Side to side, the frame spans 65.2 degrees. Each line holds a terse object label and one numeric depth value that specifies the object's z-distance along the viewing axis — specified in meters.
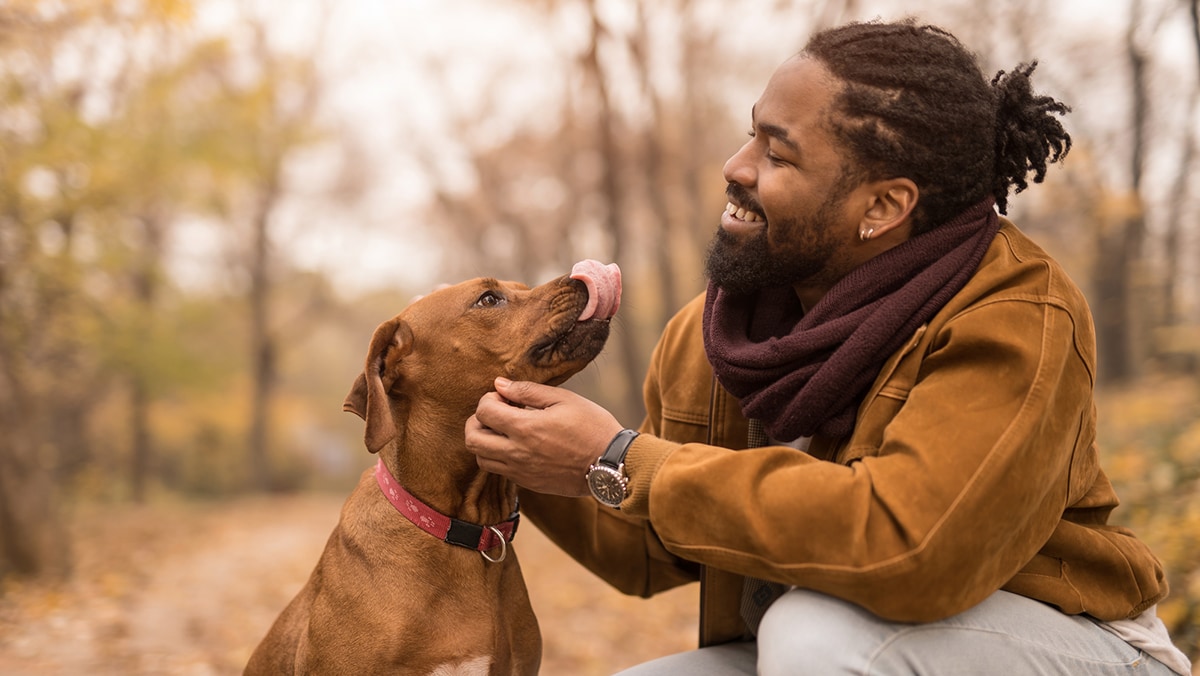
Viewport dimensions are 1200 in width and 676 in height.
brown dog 2.66
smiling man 2.11
